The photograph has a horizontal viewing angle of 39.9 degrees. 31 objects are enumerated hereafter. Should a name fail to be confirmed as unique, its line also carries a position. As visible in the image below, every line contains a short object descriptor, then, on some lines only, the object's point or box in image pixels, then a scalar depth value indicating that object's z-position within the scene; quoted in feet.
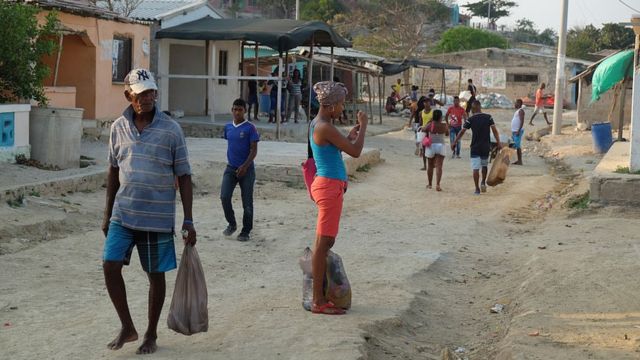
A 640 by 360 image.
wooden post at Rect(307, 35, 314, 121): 71.28
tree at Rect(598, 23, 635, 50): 195.31
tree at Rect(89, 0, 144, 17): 77.71
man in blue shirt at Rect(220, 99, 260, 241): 31.45
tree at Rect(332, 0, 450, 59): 168.66
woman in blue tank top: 20.42
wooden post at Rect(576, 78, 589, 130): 96.94
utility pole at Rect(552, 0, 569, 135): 88.84
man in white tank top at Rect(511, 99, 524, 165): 62.95
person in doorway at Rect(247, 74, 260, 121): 77.36
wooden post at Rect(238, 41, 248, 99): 81.76
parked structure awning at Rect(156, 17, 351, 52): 66.33
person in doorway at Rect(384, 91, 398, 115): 124.77
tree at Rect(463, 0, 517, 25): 270.87
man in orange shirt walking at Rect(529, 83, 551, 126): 103.09
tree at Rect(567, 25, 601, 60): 202.59
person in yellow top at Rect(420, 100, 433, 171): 61.00
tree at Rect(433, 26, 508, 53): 195.31
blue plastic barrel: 65.10
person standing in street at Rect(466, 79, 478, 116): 74.90
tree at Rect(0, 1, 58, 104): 40.19
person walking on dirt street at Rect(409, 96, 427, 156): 66.80
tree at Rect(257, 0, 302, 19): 208.64
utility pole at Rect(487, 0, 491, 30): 270.87
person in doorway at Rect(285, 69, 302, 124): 76.02
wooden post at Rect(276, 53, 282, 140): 66.24
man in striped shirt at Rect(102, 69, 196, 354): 16.83
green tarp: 65.26
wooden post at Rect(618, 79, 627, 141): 64.44
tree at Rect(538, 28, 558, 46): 292.73
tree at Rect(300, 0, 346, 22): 190.67
